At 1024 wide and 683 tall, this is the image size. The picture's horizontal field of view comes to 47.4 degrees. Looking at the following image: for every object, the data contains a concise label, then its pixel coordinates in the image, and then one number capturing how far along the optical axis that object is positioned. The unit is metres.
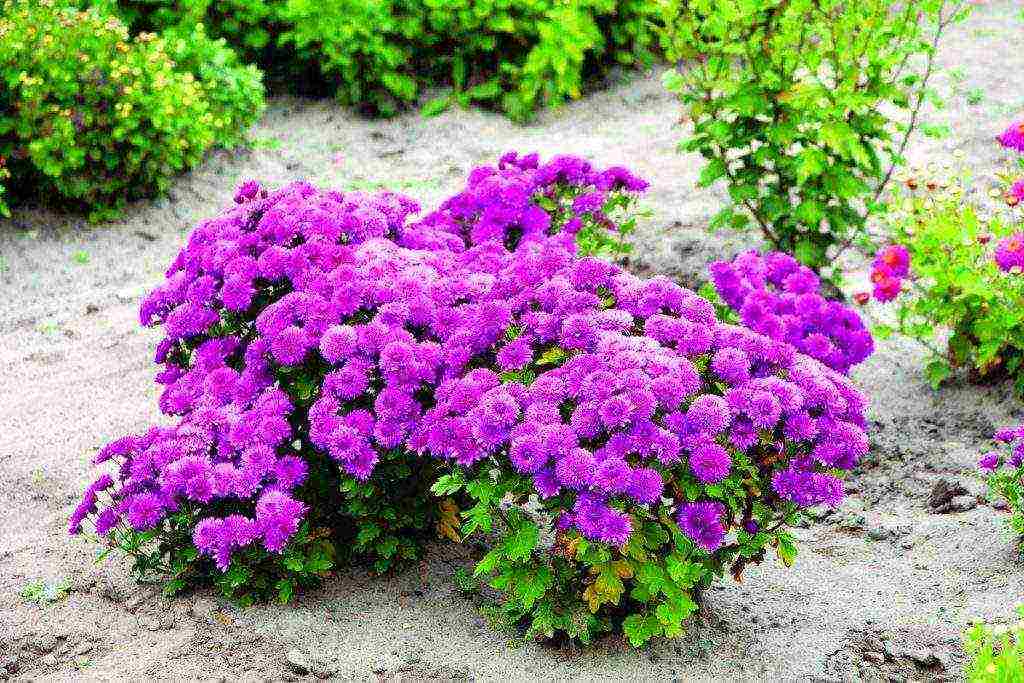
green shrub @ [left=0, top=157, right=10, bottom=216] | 5.71
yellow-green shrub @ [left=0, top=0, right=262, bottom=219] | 5.93
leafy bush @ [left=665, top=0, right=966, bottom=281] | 4.80
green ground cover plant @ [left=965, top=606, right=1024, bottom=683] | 2.22
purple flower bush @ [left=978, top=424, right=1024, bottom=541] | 3.49
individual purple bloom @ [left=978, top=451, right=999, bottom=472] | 3.48
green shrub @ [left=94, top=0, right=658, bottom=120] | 7.40
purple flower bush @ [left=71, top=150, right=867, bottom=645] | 2.99
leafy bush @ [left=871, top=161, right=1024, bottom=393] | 4.22
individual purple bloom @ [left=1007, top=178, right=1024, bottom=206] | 4.21
